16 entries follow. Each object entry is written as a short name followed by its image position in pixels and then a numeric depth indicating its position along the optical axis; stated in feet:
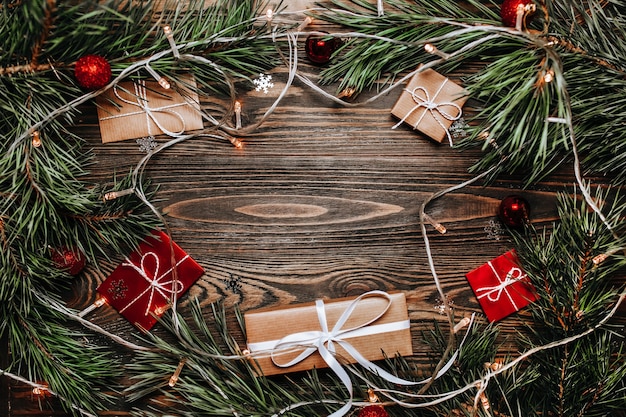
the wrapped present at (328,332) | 3.53
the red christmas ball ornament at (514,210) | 3.57
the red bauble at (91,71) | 3.31
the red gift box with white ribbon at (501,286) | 3.67
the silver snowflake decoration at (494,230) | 3.75
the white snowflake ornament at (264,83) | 3.68
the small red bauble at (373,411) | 3.37
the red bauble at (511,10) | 3.42
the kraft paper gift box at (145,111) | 3.60
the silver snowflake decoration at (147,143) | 3.65
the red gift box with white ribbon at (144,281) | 3.65
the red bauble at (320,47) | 3.54
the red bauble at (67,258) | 3.50
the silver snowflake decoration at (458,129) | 3.69
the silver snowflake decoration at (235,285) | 3.71
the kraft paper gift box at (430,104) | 3.65
